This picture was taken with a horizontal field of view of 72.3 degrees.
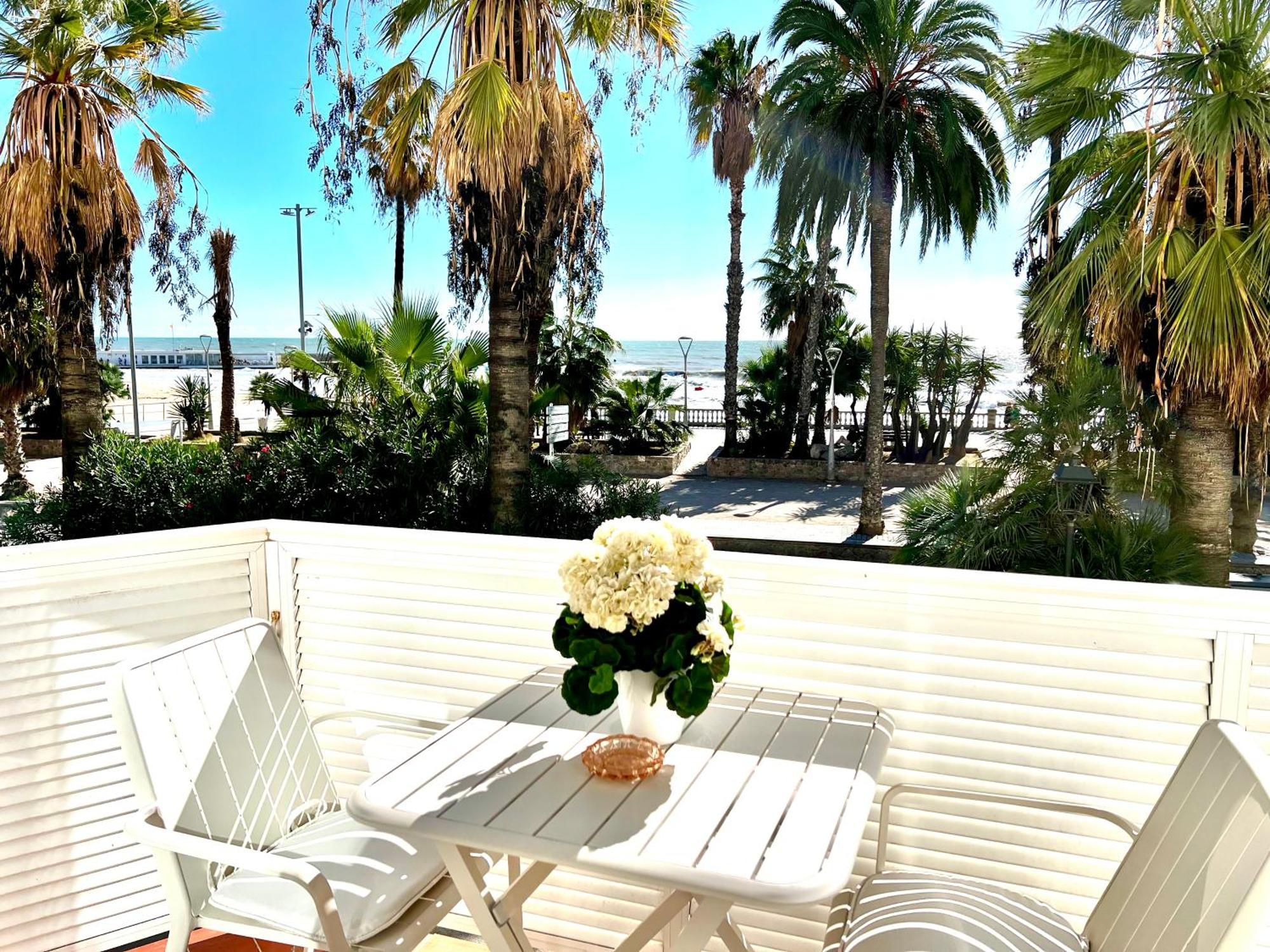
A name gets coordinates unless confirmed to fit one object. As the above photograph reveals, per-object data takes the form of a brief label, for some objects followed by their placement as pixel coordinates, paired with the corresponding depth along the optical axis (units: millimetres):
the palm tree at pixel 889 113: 10875
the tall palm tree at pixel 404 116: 6488
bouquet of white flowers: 1252
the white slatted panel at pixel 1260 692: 1484
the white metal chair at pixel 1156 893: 986
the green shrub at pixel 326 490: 7711
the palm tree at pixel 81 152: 7613
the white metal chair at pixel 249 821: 1376
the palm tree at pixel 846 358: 17766
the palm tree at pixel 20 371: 11438
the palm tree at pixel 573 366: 15305
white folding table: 1071
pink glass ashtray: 1294
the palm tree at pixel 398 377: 8281
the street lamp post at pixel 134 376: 17761
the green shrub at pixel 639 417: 15680
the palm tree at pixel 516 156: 5430
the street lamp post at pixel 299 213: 23156
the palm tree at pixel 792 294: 17641
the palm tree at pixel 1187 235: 5582
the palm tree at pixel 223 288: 16469
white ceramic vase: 1341
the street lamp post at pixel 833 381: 15328
